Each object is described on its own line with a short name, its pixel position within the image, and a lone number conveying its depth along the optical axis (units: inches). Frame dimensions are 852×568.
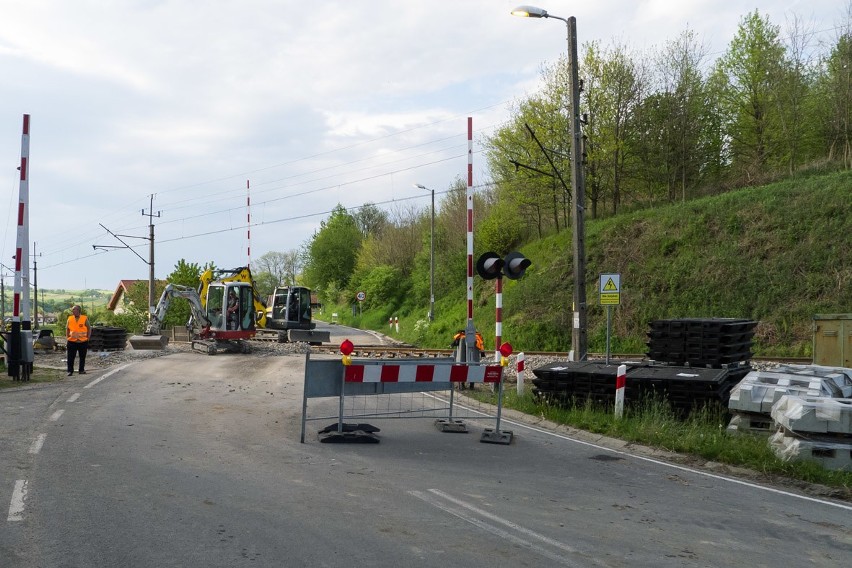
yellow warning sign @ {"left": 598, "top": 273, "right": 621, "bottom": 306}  565.6
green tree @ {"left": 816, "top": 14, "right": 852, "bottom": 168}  1342.3
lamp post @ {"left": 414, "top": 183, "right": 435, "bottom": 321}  1646.2
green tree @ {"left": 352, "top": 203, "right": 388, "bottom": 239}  3440.0
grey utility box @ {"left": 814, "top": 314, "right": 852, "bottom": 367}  645.3
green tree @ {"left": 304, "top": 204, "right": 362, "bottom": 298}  3051.2
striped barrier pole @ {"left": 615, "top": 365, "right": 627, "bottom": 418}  460.8
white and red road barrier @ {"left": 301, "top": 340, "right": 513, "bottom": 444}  388.2
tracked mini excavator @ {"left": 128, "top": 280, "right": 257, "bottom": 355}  1071.0
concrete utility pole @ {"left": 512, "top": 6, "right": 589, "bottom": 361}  646.5
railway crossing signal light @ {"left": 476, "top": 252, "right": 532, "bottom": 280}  529.3
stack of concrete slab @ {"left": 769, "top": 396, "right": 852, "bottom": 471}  339.3
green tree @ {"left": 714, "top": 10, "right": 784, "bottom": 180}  1424.7
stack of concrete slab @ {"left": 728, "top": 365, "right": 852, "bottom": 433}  394.3
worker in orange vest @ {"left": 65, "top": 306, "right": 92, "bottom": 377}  727.7
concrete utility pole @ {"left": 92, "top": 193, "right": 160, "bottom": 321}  1694.9
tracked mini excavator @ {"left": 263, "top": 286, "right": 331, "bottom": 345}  1567.4
